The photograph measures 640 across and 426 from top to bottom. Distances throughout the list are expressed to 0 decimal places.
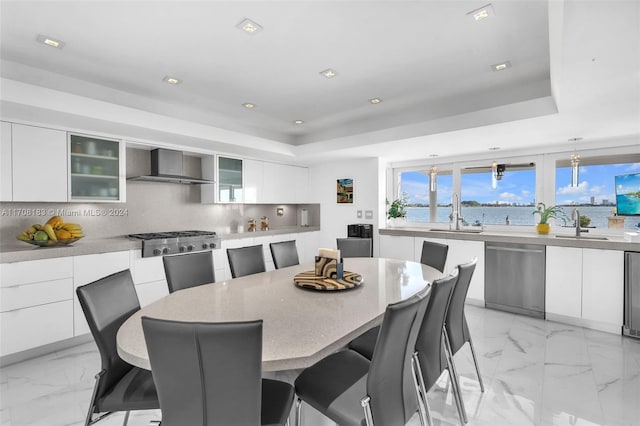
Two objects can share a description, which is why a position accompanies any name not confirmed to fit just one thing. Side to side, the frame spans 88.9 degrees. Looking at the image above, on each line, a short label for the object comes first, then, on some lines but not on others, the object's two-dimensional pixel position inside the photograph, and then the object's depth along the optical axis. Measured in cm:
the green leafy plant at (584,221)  396
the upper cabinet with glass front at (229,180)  446
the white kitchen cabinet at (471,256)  412
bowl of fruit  289
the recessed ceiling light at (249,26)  206
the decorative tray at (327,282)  205
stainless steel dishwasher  375
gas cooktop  350
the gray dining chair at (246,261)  281
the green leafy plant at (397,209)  511
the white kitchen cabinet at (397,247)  469
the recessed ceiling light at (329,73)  277
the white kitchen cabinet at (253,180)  482
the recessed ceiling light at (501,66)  262
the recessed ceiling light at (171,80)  290
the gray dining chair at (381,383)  123
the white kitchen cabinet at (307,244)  542
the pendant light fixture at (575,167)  377
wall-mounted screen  366
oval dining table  122
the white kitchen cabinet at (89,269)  301
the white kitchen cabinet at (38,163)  283
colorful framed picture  534
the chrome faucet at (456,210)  482
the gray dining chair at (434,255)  301
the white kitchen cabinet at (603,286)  329
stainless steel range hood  381
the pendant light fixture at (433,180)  502
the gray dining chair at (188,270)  239
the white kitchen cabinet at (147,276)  342
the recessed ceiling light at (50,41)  222
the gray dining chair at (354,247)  374
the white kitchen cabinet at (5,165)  275
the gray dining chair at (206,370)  99
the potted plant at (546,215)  408
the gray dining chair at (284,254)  323
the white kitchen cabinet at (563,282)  351
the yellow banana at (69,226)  308
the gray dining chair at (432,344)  159
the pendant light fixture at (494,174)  453
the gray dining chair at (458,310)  198
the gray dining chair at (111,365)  139
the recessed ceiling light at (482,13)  192
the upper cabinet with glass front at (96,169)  316
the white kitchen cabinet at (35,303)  264
